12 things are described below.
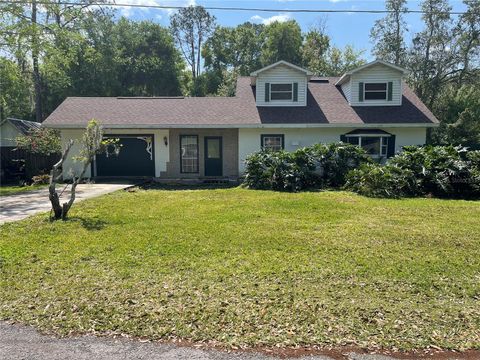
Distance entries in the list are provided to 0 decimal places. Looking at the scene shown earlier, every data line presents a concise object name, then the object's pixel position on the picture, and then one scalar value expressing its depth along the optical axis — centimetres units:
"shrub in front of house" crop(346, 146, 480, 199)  1155
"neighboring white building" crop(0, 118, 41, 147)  2703
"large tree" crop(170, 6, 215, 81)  4759
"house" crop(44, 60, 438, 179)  1598
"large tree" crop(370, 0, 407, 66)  3152
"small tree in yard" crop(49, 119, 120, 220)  747
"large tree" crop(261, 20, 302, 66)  3859
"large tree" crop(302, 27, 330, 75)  3637
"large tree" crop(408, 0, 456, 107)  2925
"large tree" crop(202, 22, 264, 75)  4375
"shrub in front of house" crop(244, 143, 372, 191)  1290
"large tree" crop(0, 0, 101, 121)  1586
